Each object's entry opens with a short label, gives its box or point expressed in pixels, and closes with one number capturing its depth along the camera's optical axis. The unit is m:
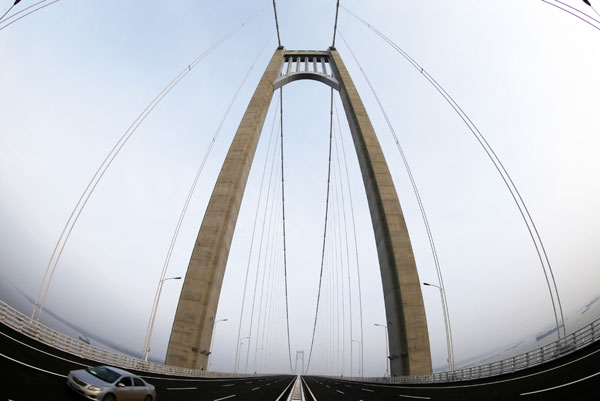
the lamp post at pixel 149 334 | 20.85
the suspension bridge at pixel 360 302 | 9.64
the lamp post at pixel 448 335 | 22.41
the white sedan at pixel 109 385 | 6.52
